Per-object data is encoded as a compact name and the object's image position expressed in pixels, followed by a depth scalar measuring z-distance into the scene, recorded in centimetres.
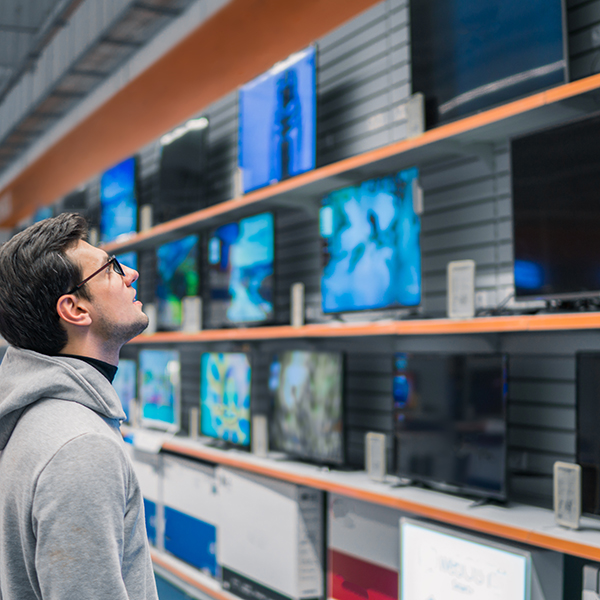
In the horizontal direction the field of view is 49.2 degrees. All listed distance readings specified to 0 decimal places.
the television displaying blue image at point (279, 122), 280
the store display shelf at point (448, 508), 161
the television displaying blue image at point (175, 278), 385
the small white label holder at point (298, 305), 280
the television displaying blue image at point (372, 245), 230
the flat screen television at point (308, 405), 259
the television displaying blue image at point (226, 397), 318
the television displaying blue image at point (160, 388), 396
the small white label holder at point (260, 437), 299
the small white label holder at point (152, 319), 419
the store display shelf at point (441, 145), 172
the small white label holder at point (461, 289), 197
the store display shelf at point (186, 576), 304
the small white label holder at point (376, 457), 235
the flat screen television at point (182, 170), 385
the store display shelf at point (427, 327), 163
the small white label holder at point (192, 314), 356
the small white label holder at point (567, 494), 166
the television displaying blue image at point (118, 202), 458
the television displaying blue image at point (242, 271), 313
